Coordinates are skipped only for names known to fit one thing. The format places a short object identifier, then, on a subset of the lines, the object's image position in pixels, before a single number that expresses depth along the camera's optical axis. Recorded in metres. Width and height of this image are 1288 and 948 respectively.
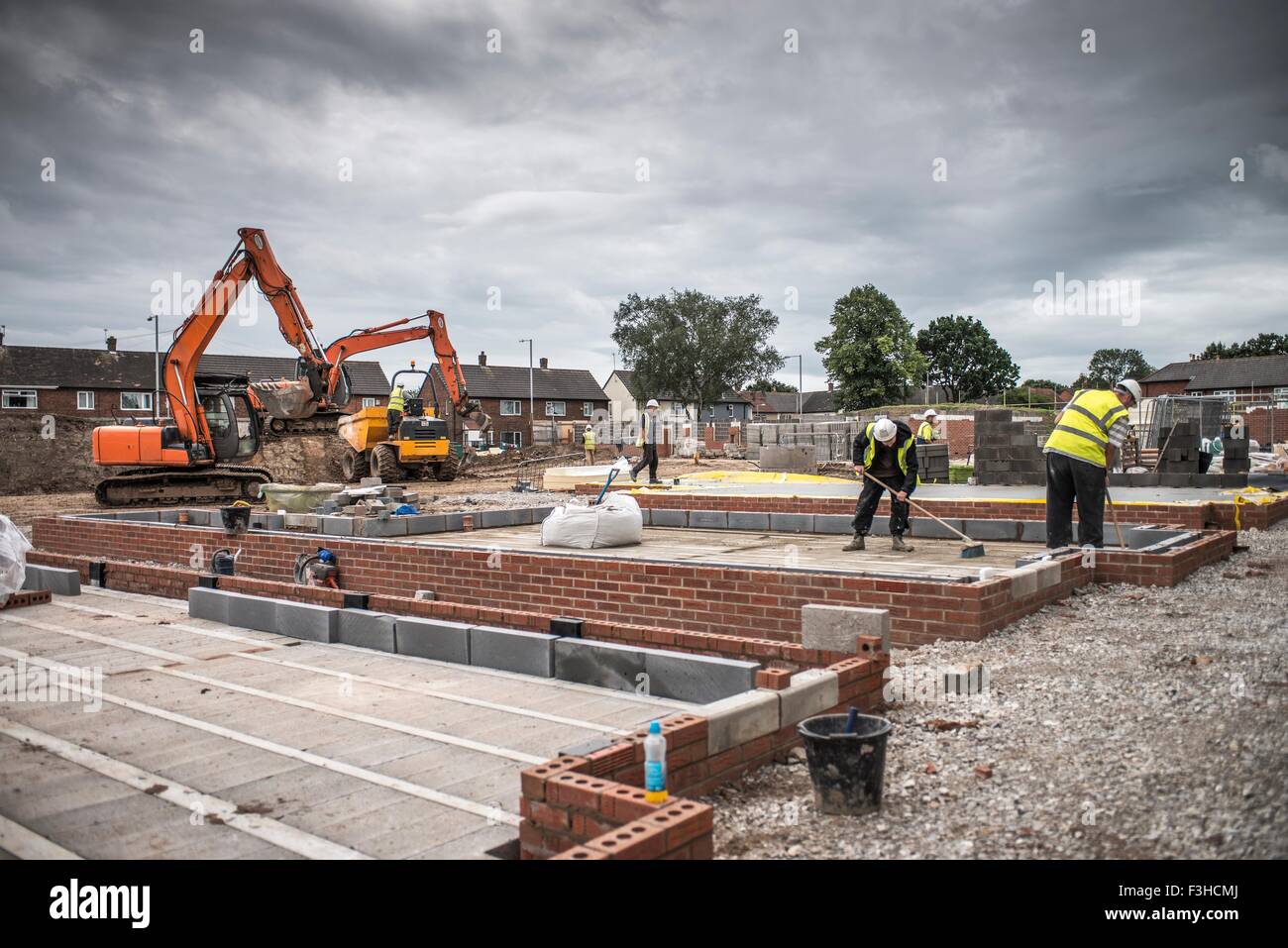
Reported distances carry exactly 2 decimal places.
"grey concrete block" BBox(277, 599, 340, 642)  6.55
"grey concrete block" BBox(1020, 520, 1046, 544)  9.03
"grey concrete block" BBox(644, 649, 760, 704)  4.62
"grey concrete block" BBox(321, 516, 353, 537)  11.55
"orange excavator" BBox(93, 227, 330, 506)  17.45
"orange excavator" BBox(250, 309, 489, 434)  21.70
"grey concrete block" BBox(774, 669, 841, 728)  3.84
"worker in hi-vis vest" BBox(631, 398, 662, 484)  15.95
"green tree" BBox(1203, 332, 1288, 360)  77.31
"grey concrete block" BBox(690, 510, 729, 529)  11.52
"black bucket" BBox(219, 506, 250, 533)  10.56
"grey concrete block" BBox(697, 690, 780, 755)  3.46
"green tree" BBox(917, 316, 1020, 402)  75.44
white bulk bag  9.34
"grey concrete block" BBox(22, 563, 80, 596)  8.89
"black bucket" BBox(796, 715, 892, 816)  3.12
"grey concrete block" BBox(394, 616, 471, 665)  5.81
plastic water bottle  2.83
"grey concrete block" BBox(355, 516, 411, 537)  11.30
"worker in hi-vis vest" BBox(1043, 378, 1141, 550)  7.13
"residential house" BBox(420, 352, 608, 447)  54.44
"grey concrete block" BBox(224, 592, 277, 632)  7.05
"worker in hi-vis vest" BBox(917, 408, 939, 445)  16.28
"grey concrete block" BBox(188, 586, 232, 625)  7.45
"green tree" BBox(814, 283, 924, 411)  54.47
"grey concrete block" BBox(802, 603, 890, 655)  4.64
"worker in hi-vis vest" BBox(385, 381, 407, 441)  22.32
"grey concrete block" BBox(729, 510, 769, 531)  11.26
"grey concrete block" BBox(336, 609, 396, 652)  6.24
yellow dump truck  21.91
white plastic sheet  8.14
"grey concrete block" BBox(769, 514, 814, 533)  10.92
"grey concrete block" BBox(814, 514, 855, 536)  10.67
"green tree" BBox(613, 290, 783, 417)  58.84
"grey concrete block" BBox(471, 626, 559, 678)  5.44
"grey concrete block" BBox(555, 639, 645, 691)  5.07
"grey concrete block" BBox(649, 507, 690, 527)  11.88
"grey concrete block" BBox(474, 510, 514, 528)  12.14
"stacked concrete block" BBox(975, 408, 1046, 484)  15.28
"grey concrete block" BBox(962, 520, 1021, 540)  9.22
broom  8.04
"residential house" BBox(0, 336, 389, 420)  42.72
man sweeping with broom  8.76
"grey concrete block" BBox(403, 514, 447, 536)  11.51
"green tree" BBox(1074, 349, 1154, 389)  95.56
